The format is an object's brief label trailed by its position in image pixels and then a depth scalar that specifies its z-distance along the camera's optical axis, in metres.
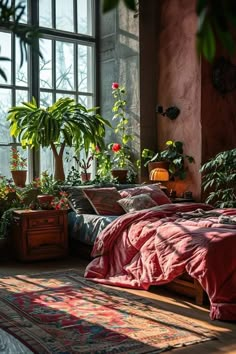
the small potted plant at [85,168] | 7.06
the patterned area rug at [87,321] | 3.02
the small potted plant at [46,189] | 5.93
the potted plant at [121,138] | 7.12
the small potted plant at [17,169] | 6.66
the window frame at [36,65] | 6.99
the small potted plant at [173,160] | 6.80
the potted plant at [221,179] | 6.14
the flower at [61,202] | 5.95
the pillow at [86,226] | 5.52
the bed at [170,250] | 3.68
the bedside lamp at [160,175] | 6.62
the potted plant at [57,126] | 6.41
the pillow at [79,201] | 6.03
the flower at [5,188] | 6.08
